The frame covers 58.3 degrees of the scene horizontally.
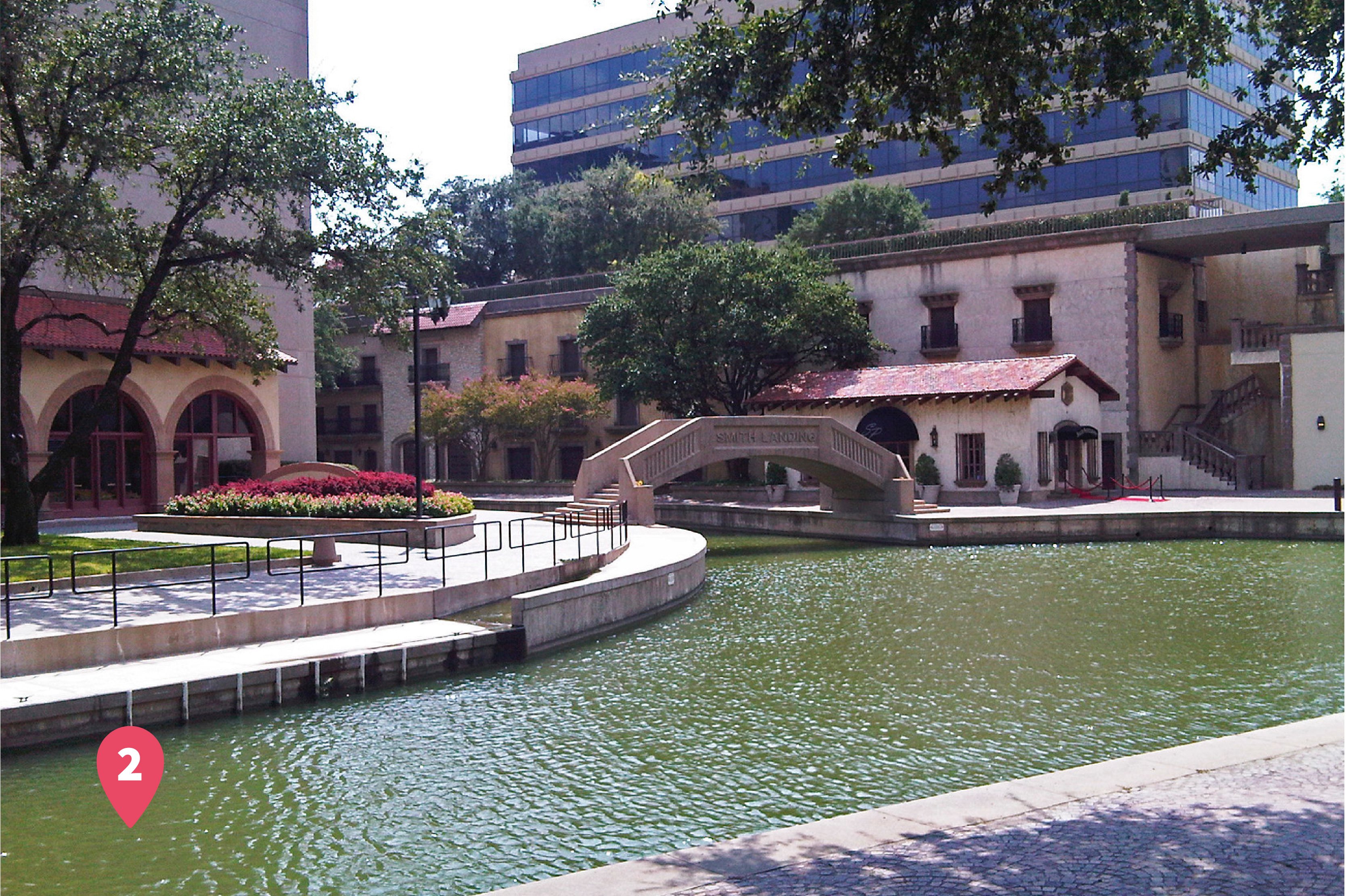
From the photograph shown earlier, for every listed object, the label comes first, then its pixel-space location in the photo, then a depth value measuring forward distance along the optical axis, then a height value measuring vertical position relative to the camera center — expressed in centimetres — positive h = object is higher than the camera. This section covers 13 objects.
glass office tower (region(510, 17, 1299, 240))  5503 +1411
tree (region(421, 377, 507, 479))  5069 +114
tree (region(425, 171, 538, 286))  6975 +1260
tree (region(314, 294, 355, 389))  5734 +438
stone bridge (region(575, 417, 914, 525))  3173 -64
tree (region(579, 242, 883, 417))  4372 +397
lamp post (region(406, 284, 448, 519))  2331 +158
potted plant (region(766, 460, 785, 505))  4222 -178
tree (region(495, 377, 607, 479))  4956 +131
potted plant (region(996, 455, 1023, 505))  3800 -162
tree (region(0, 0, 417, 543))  1919 +494
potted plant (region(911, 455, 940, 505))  4012 -155
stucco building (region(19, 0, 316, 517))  3066 +120
